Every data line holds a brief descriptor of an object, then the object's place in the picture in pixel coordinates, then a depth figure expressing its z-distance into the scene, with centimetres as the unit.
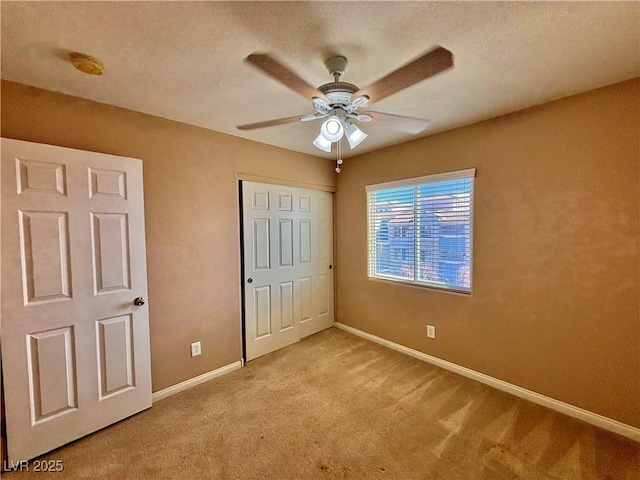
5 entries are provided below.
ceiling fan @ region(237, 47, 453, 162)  111
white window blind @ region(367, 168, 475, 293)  259
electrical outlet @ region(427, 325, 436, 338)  281
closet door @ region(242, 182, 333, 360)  293
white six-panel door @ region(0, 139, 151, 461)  162
